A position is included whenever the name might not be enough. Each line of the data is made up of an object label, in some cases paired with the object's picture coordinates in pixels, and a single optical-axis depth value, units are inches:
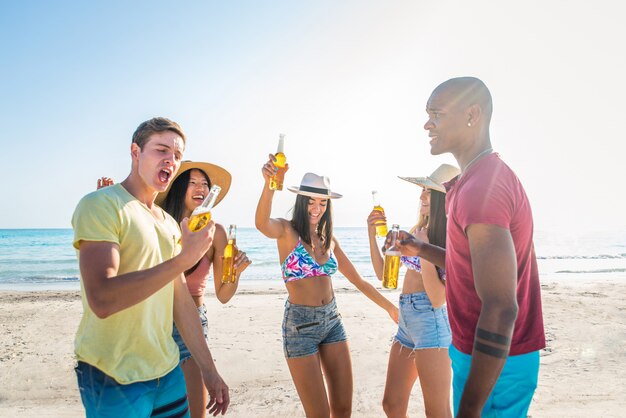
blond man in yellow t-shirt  81.9
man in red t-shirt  69.9
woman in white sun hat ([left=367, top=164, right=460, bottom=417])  151.1
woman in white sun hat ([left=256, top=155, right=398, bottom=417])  159.3
